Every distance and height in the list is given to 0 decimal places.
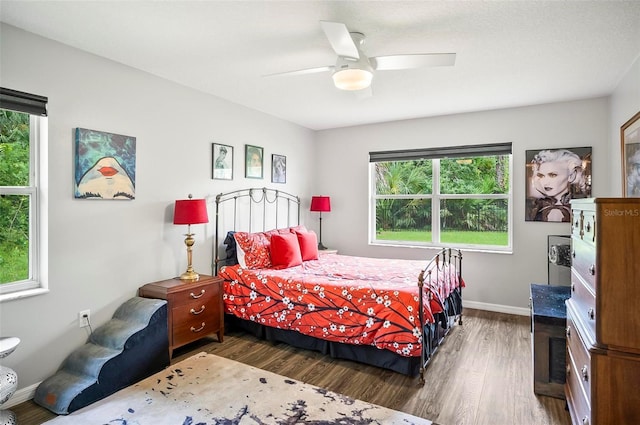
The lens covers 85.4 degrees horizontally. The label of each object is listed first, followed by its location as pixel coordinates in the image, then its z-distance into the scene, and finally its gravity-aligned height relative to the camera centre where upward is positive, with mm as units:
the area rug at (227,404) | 2213 -1324
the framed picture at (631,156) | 2871 +501
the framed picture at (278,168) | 4904 +630
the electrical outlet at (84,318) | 2783 -863
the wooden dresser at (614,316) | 1488 -457
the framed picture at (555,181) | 4000 +378
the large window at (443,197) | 4613 +222
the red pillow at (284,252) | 3926 -464
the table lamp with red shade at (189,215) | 3256 -31
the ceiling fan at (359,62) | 2271 +1051
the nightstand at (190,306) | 3037 -877
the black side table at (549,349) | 2385 -955
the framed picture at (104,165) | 2783 +395
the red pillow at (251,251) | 3830 -439
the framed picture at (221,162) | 3984 +589
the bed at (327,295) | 2773 -741
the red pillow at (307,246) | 4316 -425
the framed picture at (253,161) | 4441 +661
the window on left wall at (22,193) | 2475 +130
